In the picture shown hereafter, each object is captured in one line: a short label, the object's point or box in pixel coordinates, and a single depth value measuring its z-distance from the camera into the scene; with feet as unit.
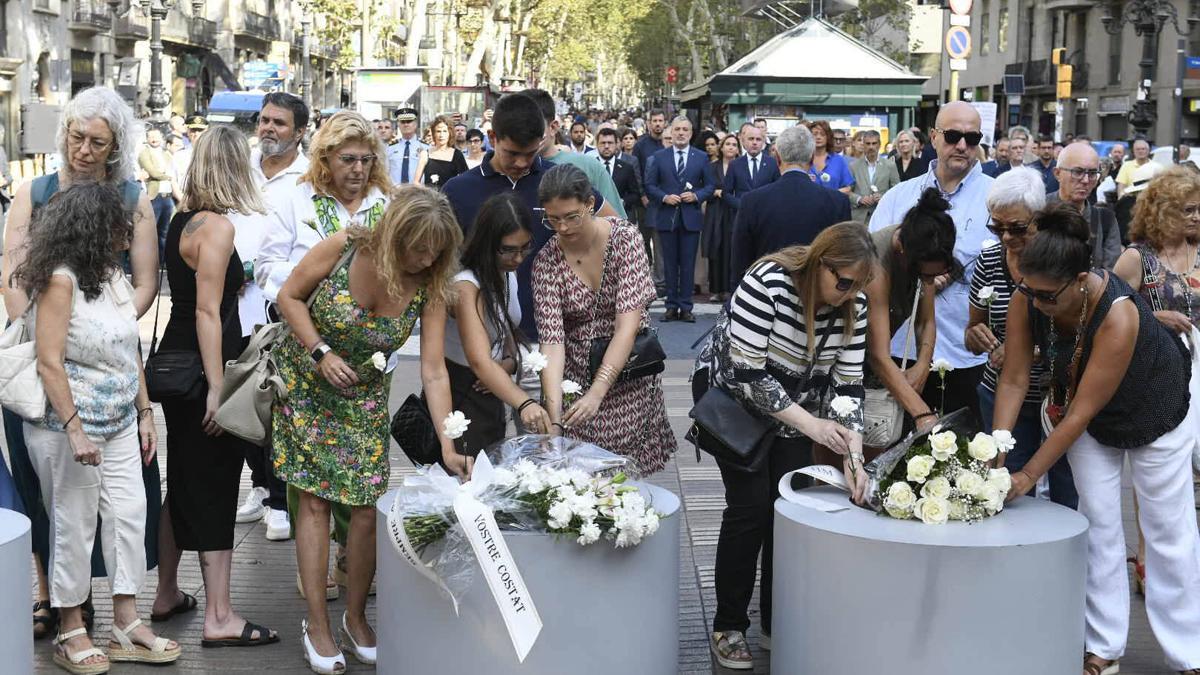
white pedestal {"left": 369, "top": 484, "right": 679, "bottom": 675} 14.24
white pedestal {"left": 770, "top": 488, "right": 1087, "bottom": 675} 14.12
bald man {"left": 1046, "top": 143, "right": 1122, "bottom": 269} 22.13
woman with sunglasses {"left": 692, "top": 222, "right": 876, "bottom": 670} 15.97
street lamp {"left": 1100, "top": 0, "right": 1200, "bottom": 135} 91.61
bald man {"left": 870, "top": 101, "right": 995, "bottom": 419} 20.43
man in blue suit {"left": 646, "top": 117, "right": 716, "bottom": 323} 49.08
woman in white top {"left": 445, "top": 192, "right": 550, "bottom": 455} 17.10
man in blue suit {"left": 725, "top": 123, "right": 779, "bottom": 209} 50.67
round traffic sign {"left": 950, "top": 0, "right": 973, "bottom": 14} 67.21
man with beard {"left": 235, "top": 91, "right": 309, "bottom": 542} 22.54
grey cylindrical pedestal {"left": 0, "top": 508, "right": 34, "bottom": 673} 13.89
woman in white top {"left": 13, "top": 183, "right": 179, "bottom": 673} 16.55
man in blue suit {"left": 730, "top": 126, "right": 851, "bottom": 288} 28.63
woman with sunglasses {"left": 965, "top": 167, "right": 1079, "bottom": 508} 18.01
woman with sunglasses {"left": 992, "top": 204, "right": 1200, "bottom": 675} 16.10
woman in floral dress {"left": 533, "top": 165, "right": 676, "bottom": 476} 17.16
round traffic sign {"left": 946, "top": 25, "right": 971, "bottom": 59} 65.10
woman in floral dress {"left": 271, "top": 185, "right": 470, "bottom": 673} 16.48
